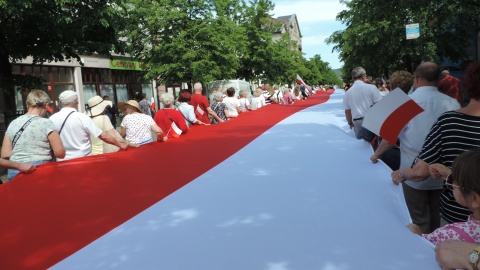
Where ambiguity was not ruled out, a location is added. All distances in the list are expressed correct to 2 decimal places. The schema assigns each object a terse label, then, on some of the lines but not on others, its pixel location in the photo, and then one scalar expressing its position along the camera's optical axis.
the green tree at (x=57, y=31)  11.04
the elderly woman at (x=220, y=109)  9.85
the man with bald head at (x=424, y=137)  3.36
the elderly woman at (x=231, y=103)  10.59
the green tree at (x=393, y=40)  25.06
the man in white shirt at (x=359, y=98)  6.11
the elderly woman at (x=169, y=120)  6.96
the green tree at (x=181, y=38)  20.12
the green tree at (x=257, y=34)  31.08
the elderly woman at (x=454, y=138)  2.49
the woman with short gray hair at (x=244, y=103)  13.05
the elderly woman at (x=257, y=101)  14.59
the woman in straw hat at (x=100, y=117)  6.19
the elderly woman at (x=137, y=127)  6.12
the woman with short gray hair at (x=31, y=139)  4.30
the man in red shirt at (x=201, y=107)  8.89
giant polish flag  2.18
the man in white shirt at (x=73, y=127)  4.80
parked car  21.20
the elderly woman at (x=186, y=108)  7.77
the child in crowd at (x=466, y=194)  1.80
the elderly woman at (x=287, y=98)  17.41
